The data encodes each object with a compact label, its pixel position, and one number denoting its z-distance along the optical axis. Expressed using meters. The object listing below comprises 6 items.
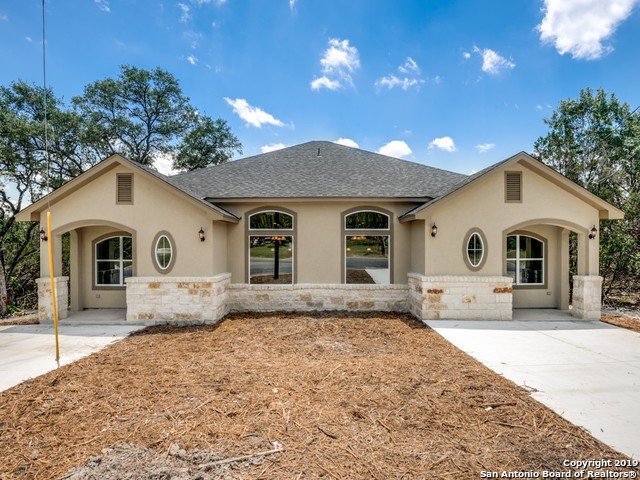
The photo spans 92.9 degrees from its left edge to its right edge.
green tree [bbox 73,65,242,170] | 19.25
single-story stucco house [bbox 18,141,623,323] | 8.67
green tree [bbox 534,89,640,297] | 13.78
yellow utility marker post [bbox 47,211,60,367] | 4.95
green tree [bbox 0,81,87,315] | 12.38
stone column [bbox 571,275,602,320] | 8.84
